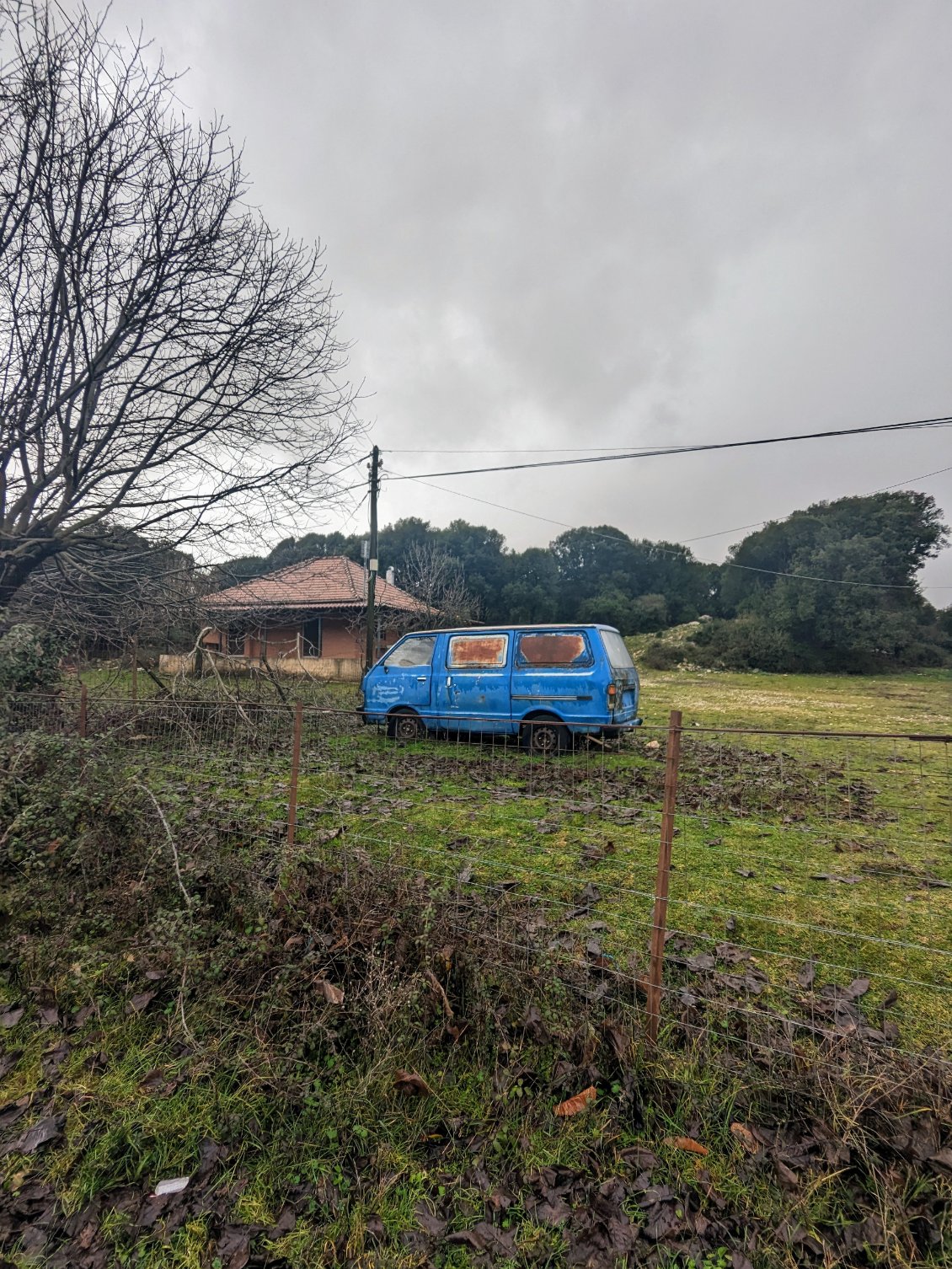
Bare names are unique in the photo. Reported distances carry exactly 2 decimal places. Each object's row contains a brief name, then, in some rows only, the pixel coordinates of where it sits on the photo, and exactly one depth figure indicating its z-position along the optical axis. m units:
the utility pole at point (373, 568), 13.07
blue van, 7.11
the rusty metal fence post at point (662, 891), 2.36
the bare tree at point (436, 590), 23.02
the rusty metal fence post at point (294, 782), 3.71
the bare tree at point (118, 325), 4.39
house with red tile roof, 19.53
